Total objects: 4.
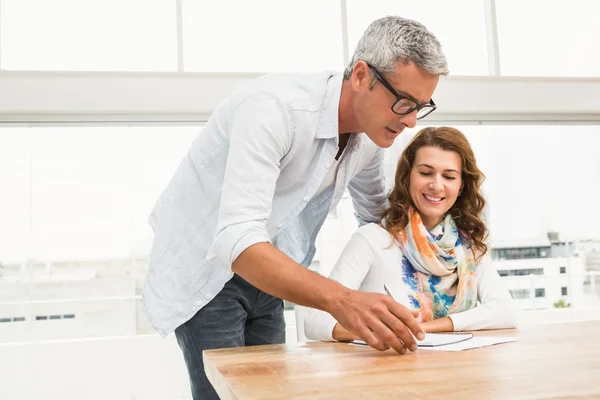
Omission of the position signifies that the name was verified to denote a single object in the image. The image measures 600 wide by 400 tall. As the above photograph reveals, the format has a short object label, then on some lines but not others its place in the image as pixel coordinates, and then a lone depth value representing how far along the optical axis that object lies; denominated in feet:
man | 4.09
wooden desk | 2.60
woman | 5.28
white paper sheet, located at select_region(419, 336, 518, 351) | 3.88
